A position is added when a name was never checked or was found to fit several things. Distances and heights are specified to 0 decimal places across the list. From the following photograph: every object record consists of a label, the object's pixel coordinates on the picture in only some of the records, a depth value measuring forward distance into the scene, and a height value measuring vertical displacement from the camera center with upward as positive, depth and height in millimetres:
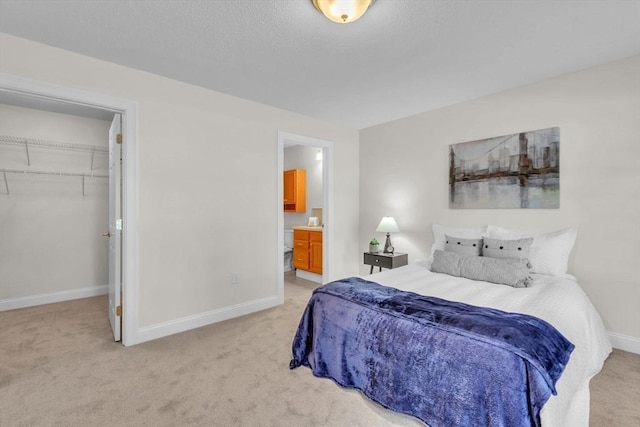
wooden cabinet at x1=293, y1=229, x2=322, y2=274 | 4824 -678
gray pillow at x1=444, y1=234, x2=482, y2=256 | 2812 -343
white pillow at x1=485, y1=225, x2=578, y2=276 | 2572 -356
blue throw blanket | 1307 -746
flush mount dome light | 1747 +1210
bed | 1327 -757
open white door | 2703 -194
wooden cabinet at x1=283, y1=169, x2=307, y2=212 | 5934 +410
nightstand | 3752 -635
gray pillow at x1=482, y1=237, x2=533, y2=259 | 2586 -333
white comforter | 1449 -595
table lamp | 3879 -228
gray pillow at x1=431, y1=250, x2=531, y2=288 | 2344 -485
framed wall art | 2877 +416
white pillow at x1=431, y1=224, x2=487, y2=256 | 3117 -240
